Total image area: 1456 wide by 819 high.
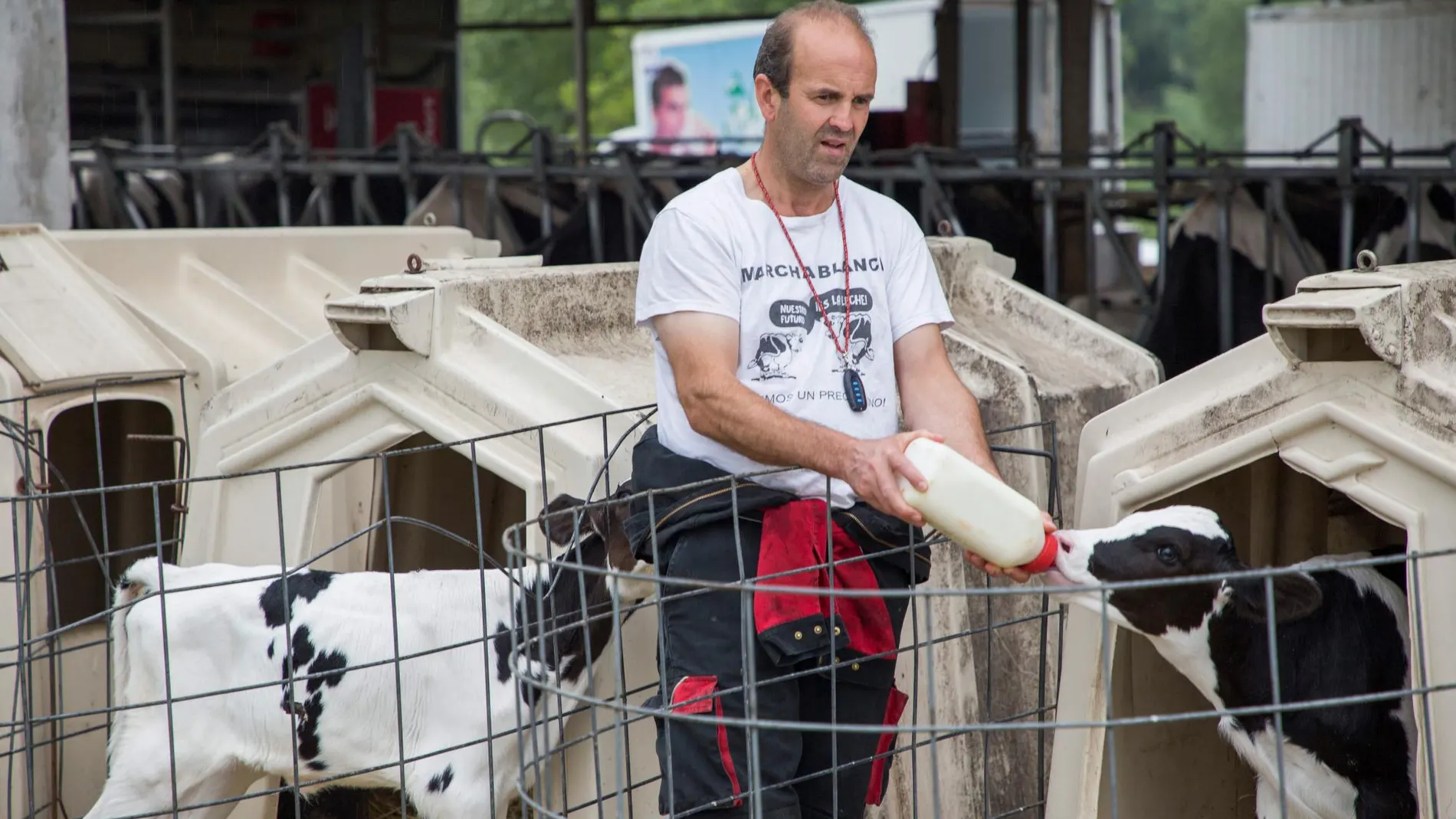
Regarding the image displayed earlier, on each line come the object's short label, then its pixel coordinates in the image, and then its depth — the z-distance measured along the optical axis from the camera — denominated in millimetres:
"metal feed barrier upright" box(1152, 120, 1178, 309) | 11906
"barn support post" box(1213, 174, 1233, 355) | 11766
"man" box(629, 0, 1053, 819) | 4789
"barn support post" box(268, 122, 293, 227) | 15422
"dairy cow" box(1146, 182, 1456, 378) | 12352
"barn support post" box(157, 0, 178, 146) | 20922
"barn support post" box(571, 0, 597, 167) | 18875
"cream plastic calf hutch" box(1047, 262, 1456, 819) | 4926
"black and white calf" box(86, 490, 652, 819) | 5930
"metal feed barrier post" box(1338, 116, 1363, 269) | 12031
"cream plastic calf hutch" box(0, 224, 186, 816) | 6797
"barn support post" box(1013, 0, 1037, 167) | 16906
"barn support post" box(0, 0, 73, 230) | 9078
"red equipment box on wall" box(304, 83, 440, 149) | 22172
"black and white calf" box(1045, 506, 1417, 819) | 5285
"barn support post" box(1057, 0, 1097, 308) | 15789
